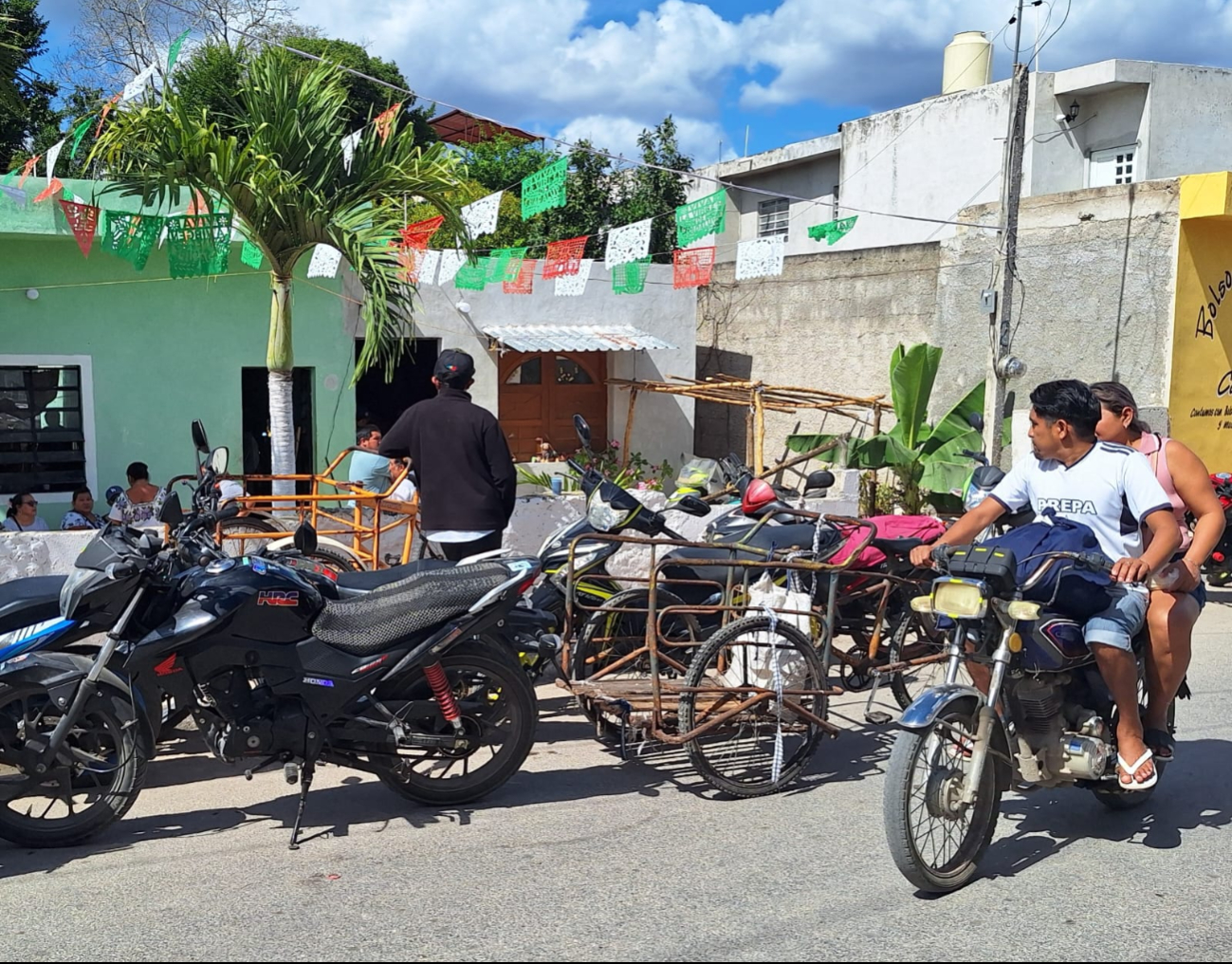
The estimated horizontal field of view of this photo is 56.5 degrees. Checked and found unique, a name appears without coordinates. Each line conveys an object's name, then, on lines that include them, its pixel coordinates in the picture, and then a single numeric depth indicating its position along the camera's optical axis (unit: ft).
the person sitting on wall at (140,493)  26.86
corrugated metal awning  45.68
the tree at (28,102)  64.64
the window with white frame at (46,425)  36.42
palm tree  26.00
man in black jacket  19.71
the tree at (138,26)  82.89
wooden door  51.19
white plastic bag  16.70
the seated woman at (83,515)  29.43
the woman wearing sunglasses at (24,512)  29.04
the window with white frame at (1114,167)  67.00
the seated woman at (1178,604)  14.51
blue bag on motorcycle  13.75
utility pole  39.14
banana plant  39.14
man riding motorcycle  13.75
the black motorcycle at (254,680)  13.84
